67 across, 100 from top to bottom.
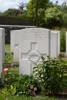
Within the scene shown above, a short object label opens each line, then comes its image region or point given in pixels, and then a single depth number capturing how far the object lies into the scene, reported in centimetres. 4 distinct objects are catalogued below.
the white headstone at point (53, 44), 632
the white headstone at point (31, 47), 632
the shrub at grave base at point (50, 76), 534
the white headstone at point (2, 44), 617
